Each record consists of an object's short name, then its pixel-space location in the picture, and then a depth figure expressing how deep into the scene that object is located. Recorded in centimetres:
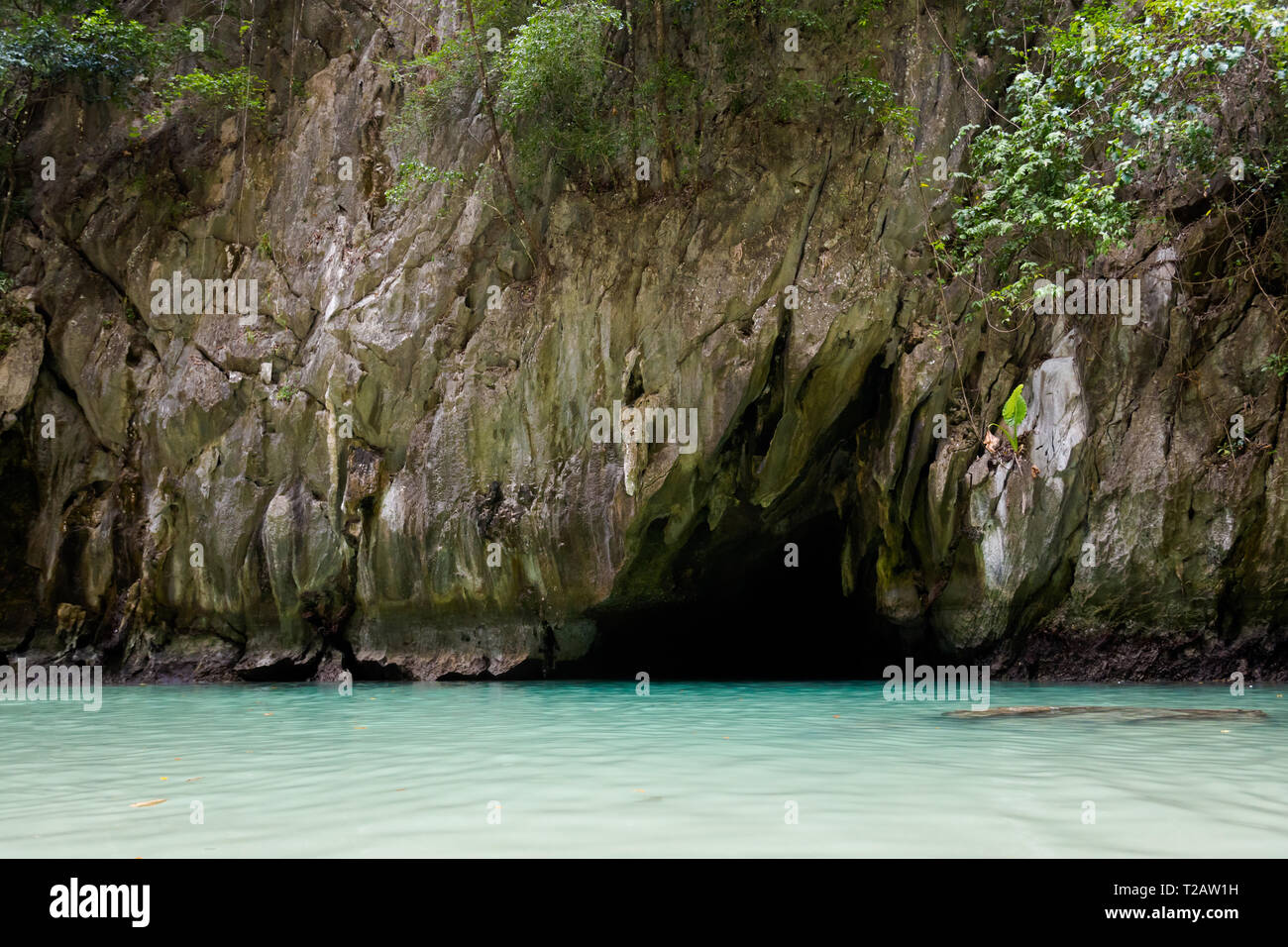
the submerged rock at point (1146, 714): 639
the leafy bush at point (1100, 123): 837
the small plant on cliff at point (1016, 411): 1035
